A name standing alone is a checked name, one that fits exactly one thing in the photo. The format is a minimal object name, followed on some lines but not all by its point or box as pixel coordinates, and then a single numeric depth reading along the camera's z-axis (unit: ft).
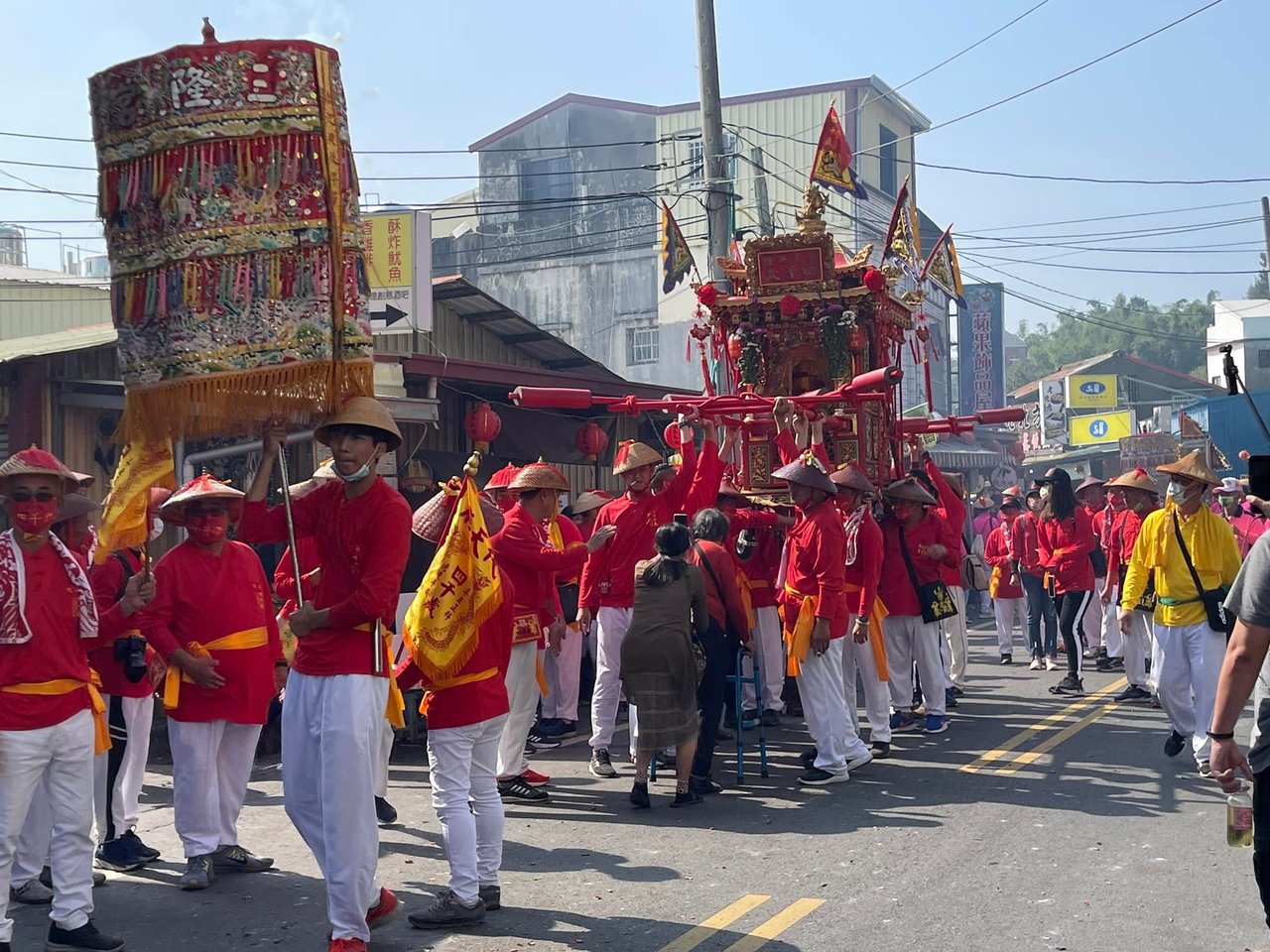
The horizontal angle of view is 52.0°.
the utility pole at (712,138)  48.49
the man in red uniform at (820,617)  28.96
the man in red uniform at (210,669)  21.61
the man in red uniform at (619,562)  30.55
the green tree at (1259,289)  248.77
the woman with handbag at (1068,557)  42.34
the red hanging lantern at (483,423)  42.19
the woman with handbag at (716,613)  28.60
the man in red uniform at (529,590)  26.05
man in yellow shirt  28.17
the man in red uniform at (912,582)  34.78
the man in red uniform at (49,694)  17.88
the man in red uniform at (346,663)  17.19
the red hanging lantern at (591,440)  51.75
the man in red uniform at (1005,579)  52.24
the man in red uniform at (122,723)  22.50
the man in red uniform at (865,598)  31.83
